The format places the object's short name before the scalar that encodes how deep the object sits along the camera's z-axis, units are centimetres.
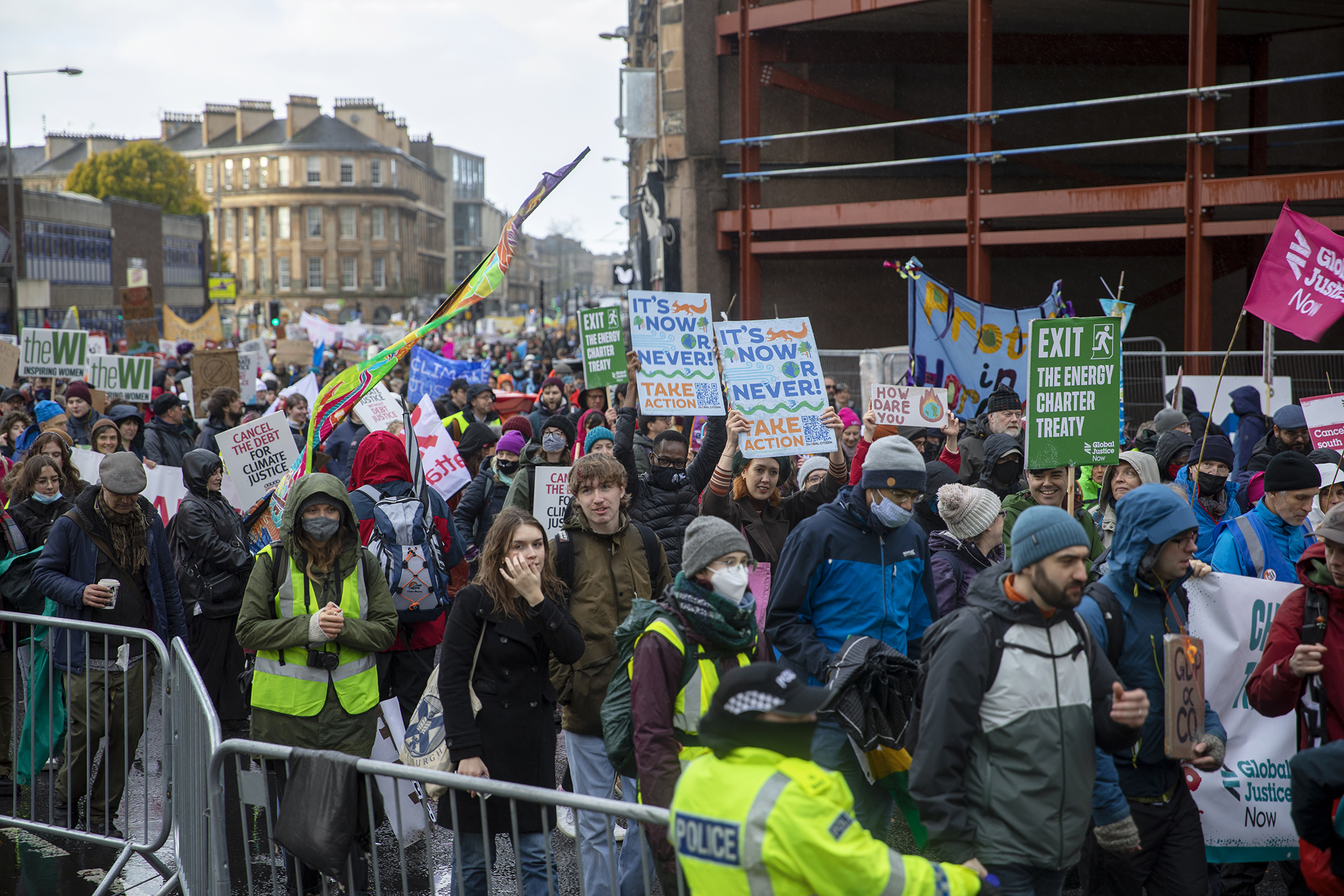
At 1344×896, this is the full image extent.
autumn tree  8294
